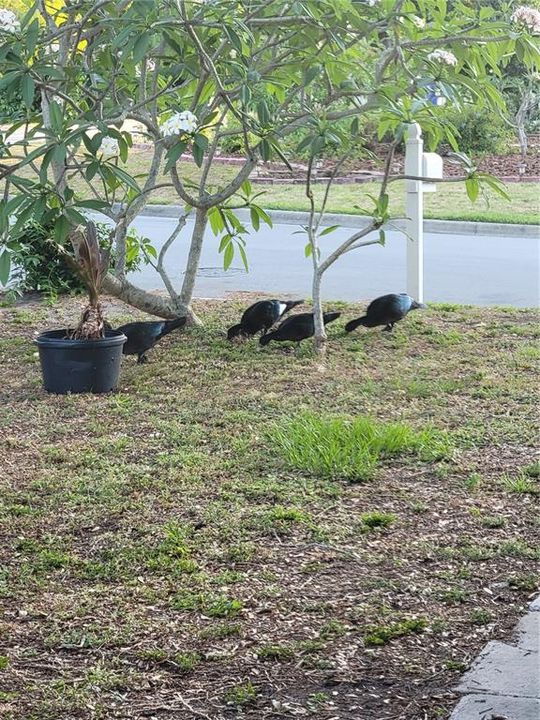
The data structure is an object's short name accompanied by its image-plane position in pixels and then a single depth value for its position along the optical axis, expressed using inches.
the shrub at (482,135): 842.5
